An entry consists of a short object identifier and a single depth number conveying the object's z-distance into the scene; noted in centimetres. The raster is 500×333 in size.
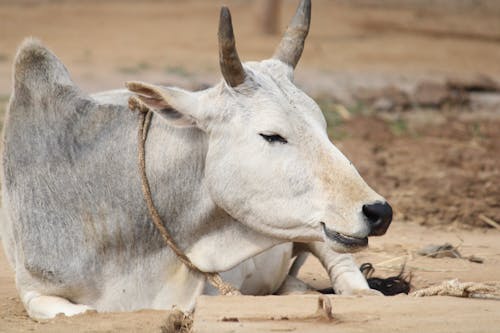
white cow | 929
